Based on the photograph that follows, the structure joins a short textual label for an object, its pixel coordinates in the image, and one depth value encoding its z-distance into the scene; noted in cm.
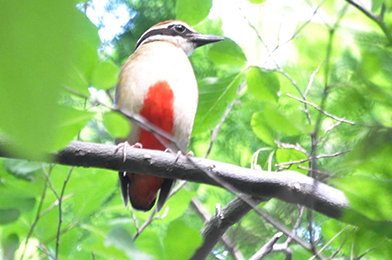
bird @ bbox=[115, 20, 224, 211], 686
